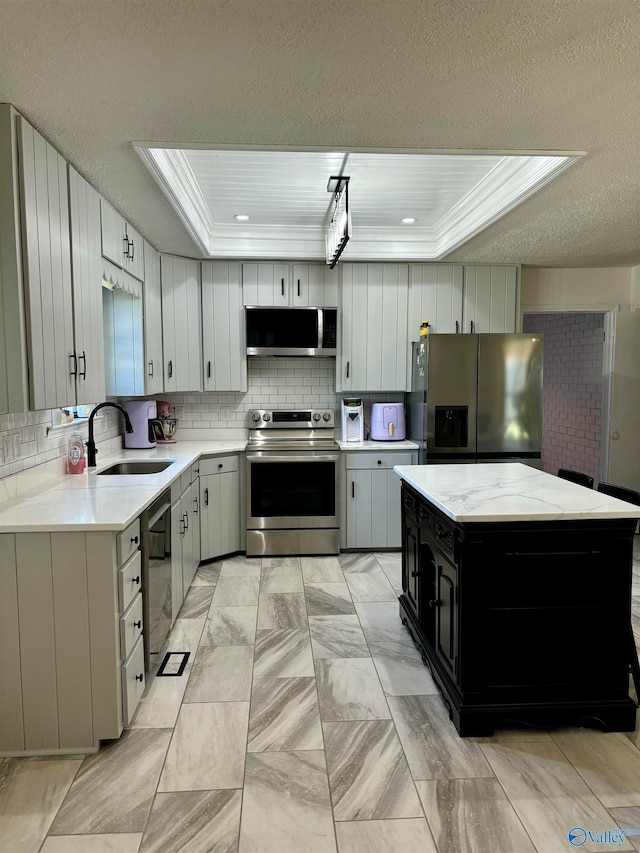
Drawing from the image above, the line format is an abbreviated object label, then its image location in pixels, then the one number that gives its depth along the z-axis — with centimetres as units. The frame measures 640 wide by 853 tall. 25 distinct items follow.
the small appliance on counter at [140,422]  387
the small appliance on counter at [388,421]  450
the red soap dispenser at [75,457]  286
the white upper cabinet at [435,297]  438
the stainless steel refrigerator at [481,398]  396
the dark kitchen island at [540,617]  205
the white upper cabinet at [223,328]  425
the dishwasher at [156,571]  235
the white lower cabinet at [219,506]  397
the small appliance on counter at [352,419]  443
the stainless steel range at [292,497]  416
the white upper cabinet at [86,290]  242
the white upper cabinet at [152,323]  368
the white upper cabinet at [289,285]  429
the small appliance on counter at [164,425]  436
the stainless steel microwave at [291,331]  430
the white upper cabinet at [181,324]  411
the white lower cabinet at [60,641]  192
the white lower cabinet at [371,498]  425
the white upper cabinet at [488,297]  440
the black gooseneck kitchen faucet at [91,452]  300
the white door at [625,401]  473
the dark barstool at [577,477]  287
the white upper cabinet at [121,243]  282
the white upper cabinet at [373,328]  436
